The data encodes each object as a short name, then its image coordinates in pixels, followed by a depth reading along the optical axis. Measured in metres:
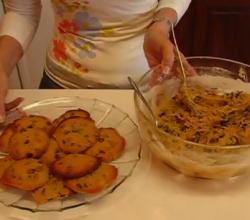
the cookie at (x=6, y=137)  0.69
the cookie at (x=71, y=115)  0.74
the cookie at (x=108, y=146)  0.67
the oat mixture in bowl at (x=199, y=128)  0.63
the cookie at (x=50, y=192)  0.60
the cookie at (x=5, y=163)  0.64
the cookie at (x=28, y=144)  0.66
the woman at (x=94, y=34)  1.01
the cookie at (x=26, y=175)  0.60
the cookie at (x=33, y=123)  0.71
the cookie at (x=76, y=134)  0.67
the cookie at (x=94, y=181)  0.60
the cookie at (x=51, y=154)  0.66
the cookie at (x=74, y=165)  0.61
